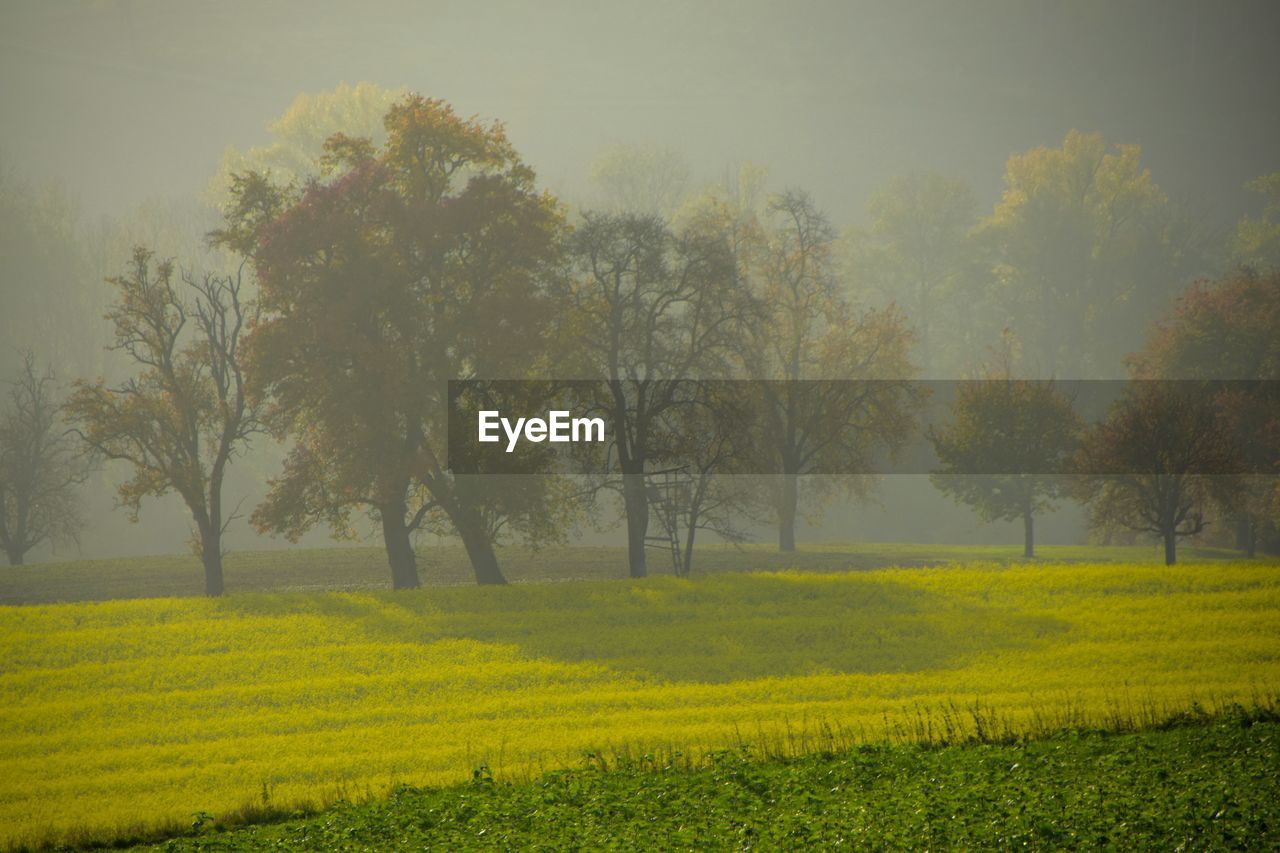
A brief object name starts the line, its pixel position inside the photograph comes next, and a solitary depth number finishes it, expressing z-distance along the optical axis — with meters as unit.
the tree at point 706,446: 42.75
